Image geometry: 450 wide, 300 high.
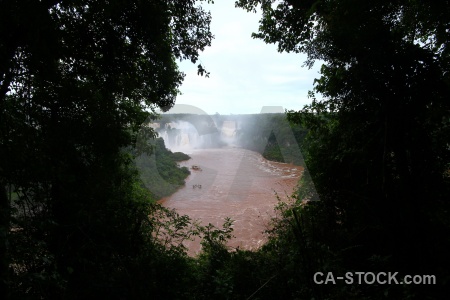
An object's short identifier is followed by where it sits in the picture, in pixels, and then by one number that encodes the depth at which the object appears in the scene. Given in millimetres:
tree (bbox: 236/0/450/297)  3525
